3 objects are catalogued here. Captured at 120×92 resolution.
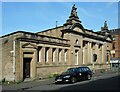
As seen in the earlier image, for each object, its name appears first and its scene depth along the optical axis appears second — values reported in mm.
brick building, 36579
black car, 11393
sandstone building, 12691
